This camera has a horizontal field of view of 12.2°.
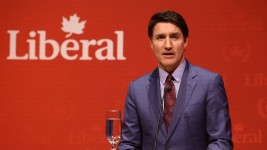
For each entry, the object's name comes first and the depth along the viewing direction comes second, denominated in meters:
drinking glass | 5.14
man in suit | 5.10
